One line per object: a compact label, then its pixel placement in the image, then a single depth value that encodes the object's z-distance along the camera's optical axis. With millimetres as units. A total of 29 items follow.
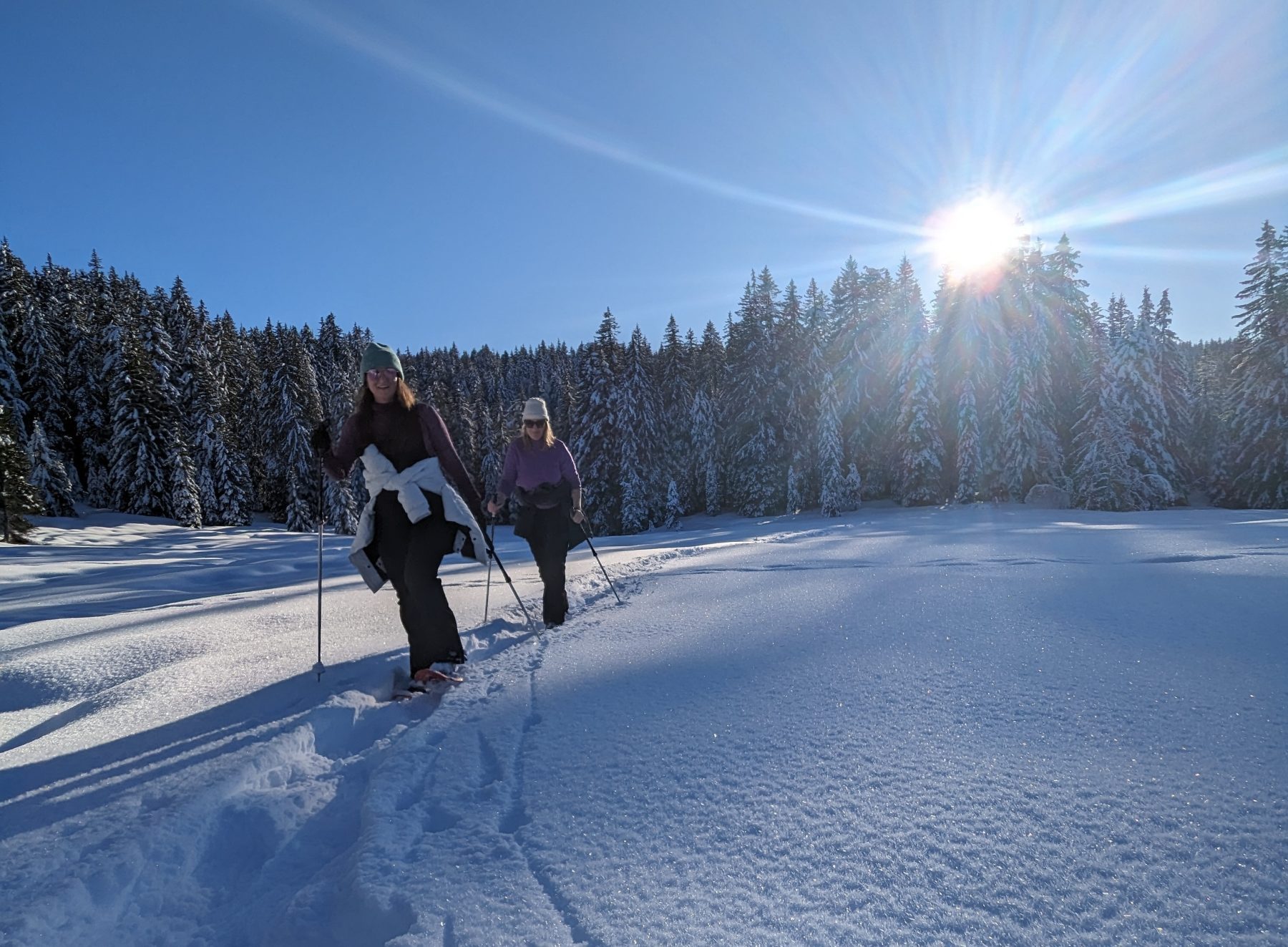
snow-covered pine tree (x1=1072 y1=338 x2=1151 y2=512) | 23922
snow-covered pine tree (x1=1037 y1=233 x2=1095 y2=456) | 27594
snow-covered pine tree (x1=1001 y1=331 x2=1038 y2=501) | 26453
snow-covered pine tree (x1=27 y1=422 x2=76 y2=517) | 26875
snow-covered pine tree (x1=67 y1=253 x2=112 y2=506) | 34375
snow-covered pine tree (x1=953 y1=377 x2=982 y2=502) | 26828
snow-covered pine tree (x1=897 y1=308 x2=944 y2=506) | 28234
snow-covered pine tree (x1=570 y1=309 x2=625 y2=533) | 33031
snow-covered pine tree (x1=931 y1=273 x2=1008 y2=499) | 27172
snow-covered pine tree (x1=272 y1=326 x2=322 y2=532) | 33469
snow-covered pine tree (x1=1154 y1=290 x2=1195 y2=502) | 29953
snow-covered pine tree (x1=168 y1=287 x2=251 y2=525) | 33531
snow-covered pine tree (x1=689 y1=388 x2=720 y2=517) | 39094
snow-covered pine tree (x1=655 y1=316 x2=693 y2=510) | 39656
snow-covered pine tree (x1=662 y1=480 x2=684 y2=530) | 33875
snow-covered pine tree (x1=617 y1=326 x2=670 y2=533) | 32812
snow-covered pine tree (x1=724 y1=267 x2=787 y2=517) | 32156
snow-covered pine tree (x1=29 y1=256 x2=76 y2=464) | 32594
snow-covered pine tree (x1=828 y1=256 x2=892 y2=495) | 31562
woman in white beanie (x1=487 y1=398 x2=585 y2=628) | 5000
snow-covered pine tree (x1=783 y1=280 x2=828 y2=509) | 31938
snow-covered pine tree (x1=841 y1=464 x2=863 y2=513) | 30375
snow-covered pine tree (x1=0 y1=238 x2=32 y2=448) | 29219
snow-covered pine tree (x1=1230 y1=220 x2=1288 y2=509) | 23562
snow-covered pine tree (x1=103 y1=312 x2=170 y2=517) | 30375
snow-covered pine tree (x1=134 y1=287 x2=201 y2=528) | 30234
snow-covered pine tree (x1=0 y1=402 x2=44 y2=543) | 17016
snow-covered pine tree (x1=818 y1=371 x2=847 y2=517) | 29844
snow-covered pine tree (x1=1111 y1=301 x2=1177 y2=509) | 25422
